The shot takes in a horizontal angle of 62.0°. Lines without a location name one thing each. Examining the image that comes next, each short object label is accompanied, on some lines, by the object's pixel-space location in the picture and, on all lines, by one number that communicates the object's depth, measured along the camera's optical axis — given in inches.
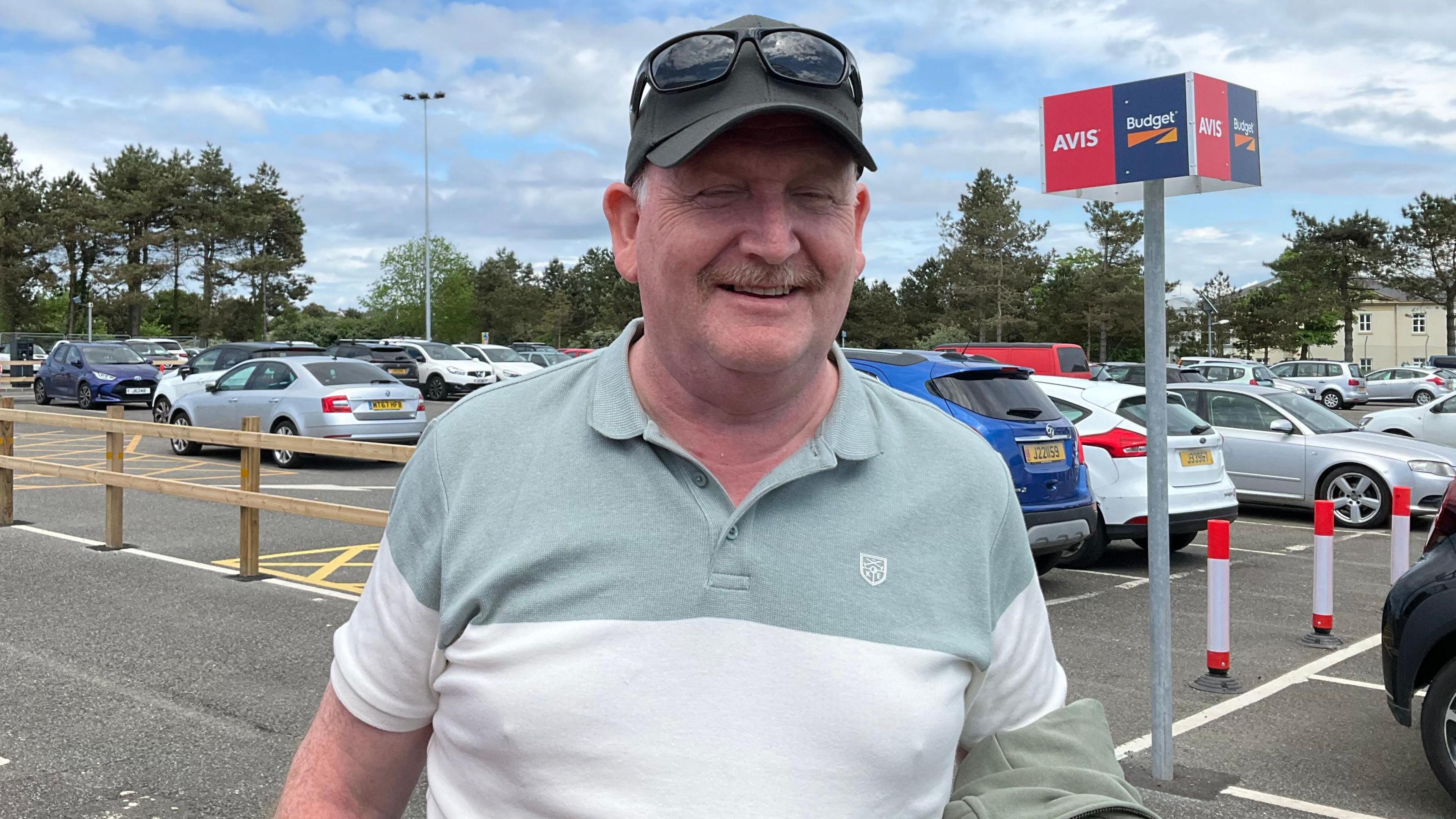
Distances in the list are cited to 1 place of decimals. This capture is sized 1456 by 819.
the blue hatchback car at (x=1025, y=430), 324.8
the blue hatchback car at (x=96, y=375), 1078.4
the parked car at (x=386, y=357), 1181.1
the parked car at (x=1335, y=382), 1533.0
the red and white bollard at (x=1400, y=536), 296.4
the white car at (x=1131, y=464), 373.4
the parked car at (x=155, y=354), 1339.8
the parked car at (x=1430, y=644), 179.0
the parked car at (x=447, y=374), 1256.8
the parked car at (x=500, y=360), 1301.7
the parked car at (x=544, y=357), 1453.0
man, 57.1
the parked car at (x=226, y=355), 892.6
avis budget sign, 168.7
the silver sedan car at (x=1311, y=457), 482.3
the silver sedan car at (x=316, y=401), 615.5
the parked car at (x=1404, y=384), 1581.0
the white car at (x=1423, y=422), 727.1
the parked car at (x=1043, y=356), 782.5
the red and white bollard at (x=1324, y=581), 273.3
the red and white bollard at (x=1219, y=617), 228.1
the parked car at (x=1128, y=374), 963.0
